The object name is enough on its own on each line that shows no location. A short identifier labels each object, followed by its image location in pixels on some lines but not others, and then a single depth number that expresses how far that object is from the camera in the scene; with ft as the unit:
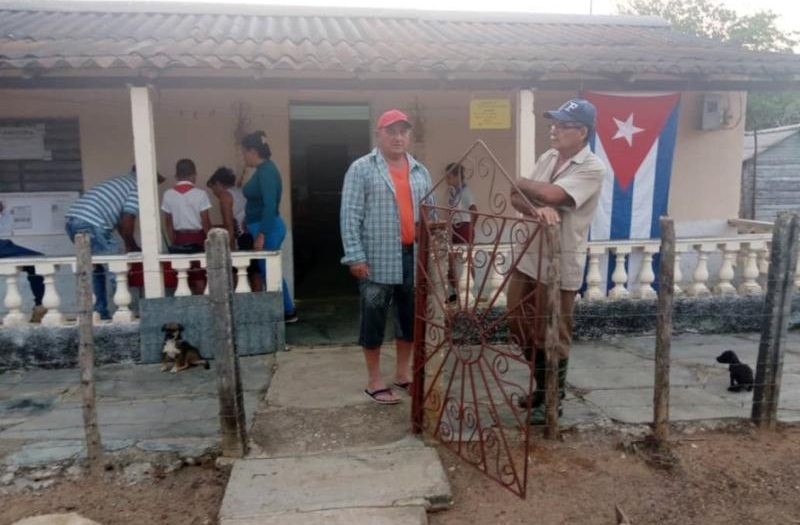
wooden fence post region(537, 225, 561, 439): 9.60
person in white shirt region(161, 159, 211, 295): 18.63
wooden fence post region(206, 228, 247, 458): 10.11
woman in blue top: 18.13
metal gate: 9.93
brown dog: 15.98
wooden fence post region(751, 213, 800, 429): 11.20
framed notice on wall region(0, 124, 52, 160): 19.81
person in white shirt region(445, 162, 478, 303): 10.18
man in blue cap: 10.73
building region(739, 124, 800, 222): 36.78
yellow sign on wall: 18.95
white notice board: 19.95
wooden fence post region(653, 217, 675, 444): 10.48
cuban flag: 18.70
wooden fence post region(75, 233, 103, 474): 10.09
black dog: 13.16
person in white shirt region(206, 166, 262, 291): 19.58
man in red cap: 11.95
